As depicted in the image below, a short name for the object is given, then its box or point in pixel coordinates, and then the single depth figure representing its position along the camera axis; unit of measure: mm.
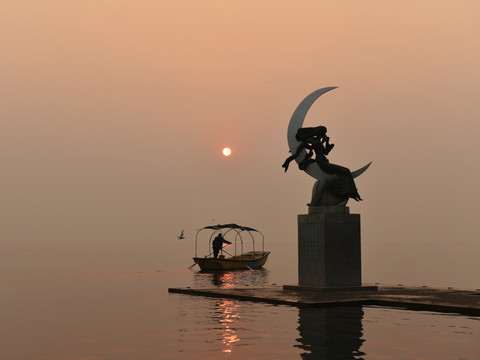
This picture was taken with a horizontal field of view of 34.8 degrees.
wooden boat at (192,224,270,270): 71938
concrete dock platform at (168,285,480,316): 24614
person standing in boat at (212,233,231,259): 70419
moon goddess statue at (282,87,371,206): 32031
